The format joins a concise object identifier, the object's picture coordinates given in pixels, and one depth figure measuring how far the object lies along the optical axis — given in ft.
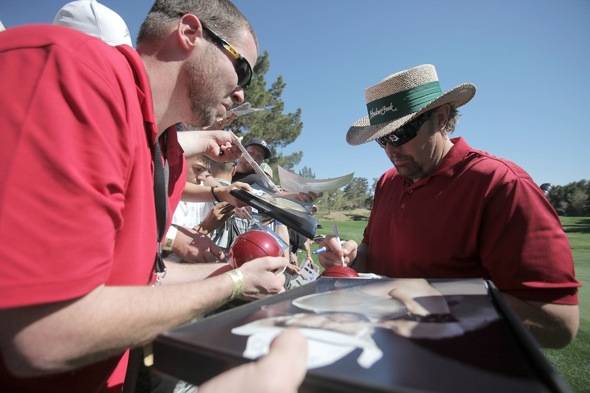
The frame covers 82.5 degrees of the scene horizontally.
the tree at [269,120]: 83.76
